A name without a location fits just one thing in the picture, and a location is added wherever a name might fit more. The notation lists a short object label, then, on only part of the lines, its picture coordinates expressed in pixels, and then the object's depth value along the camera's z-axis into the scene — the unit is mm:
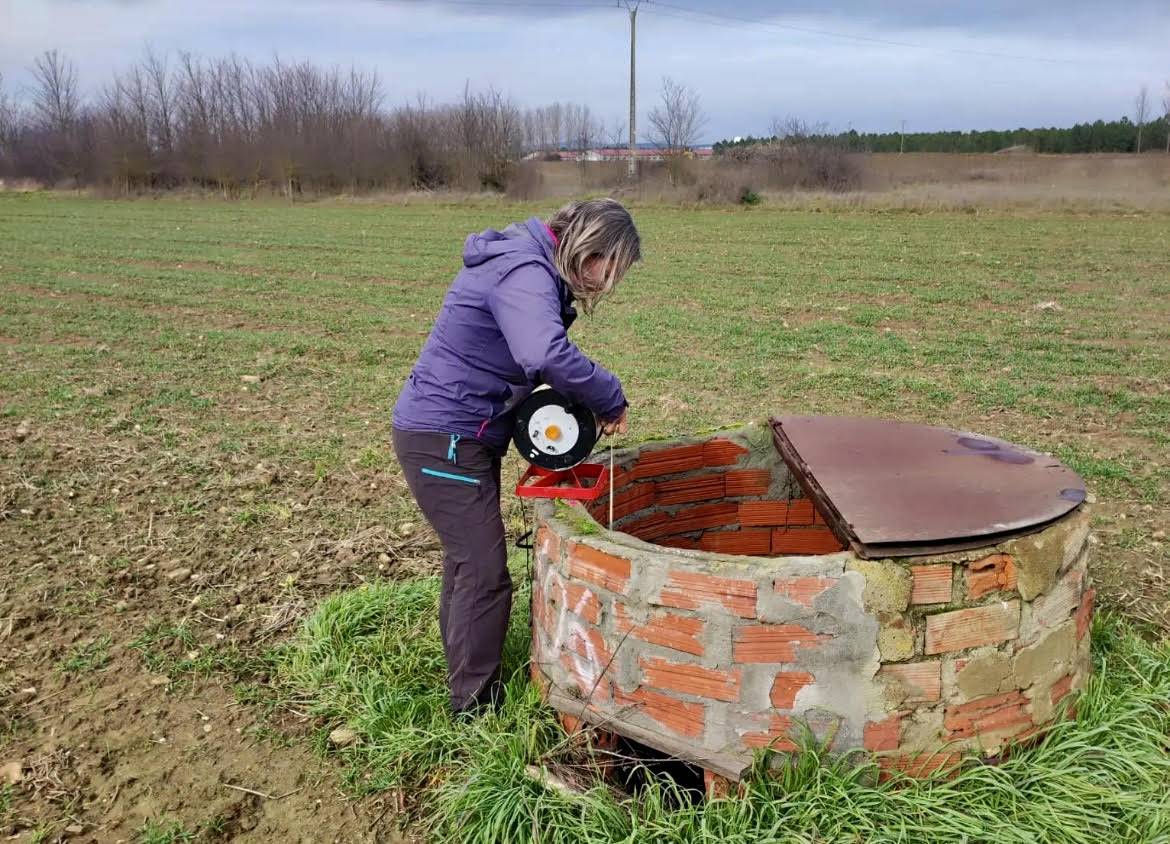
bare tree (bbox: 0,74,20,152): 57188
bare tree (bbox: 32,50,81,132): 59656
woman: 2801
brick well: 2695
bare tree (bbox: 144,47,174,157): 52000
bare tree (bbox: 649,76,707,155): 46031
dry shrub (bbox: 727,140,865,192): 34875
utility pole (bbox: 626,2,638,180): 40062
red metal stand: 3100
